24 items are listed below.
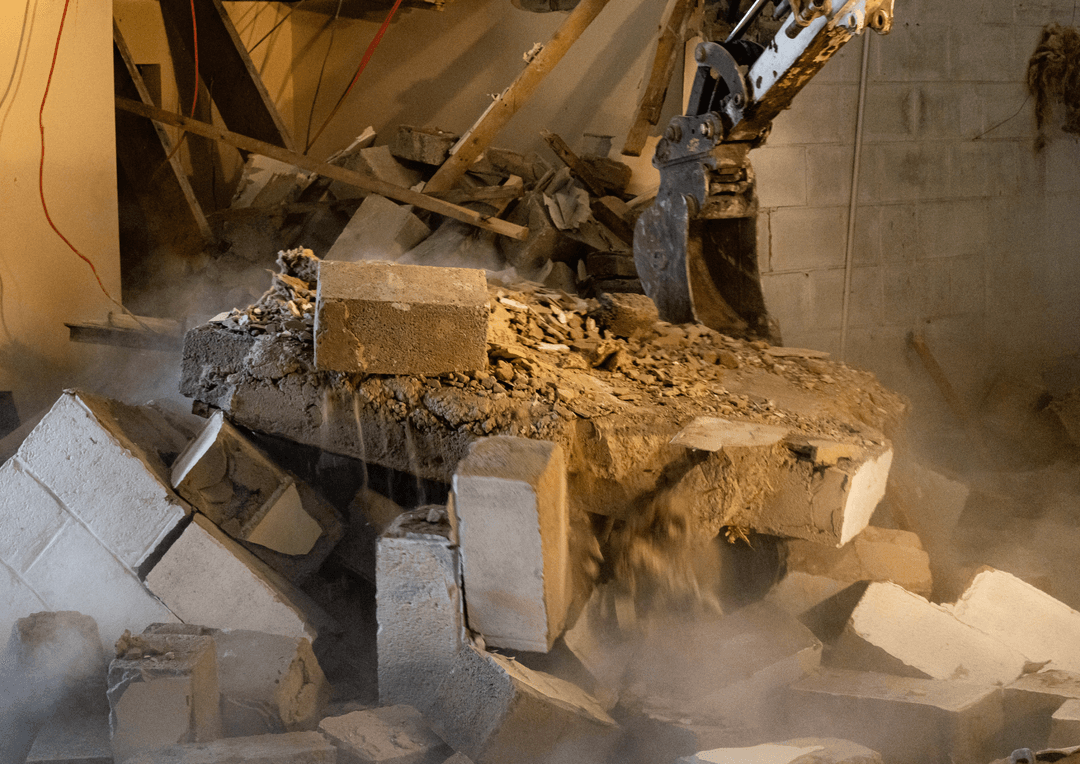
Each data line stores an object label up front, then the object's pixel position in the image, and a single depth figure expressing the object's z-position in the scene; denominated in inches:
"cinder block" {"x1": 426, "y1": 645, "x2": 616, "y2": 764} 96.5
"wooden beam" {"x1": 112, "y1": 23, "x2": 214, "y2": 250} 240.1
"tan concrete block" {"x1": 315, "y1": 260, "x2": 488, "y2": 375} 122.3
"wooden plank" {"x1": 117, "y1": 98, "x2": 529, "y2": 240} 229.8
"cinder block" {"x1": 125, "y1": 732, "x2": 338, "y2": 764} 88.4
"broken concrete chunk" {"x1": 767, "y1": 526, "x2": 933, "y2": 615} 132.0
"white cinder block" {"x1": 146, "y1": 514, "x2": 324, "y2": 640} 117.6
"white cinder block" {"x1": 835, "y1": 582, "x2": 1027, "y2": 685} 117.6
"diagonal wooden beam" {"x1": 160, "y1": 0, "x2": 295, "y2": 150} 263.7
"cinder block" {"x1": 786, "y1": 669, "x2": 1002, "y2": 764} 102.2
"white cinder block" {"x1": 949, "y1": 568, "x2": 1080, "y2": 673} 123.0
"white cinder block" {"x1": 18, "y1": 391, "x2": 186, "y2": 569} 119.3
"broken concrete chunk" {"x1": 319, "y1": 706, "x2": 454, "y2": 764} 93.6
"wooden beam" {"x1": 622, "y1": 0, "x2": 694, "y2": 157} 223.8
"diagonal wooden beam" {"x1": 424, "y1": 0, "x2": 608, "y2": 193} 219.9
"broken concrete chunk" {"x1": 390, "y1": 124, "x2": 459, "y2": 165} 259.0
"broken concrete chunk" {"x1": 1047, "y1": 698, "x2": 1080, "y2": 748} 97.3
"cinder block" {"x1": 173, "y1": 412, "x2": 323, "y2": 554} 122.0
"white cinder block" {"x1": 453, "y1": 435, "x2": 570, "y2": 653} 97.7
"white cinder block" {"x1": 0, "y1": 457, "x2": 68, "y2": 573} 121.0
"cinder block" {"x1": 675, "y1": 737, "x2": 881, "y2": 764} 87.9
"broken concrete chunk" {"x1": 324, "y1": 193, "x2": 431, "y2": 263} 244.4
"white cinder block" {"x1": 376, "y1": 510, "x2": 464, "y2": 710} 103.4
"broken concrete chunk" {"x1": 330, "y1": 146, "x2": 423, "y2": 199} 261.0
